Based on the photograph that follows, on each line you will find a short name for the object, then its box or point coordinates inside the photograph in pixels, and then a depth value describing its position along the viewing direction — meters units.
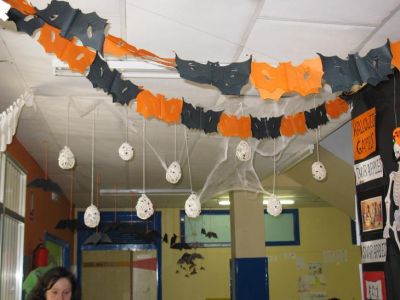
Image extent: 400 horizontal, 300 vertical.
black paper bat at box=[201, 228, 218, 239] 8.69
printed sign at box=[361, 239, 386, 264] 3.38
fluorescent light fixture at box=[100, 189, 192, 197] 7.88
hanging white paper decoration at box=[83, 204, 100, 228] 4.08
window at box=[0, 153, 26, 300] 4.79
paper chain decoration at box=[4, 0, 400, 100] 2.60
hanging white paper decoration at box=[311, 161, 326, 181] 3.77
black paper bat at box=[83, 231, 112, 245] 5.60
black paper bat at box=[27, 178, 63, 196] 5.00
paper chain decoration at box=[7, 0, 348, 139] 2.43
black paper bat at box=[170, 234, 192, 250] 7.81
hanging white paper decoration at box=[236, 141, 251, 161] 3.76
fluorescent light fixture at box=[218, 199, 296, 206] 9.40
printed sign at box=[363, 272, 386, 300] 3.38
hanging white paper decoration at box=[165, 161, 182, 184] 3.60
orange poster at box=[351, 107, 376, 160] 3.54
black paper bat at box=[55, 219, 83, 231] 7.07
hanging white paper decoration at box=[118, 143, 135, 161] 3.59
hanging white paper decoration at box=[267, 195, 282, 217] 3.85
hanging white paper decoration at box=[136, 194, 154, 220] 3.78
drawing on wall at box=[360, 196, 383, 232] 3.43
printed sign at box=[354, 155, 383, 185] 3.45
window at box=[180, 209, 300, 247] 9.95
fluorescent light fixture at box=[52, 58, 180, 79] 3.38
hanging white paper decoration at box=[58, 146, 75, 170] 3.70
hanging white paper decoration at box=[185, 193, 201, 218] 3.66
